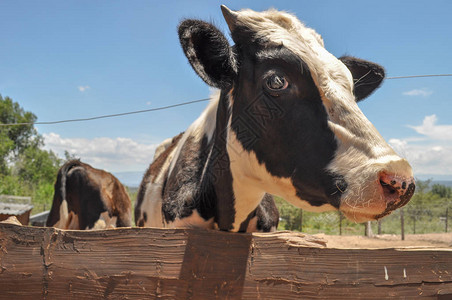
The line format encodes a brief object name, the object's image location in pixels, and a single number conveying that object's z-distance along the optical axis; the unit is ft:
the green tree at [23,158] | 94.46
